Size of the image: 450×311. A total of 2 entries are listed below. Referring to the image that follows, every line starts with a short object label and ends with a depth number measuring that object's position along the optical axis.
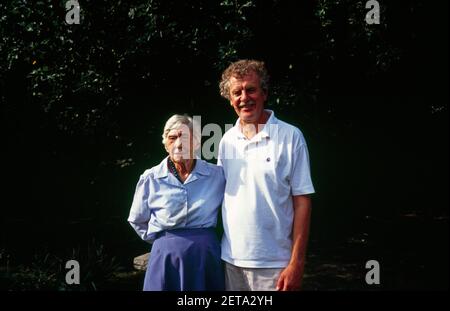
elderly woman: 3.33
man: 3.20
